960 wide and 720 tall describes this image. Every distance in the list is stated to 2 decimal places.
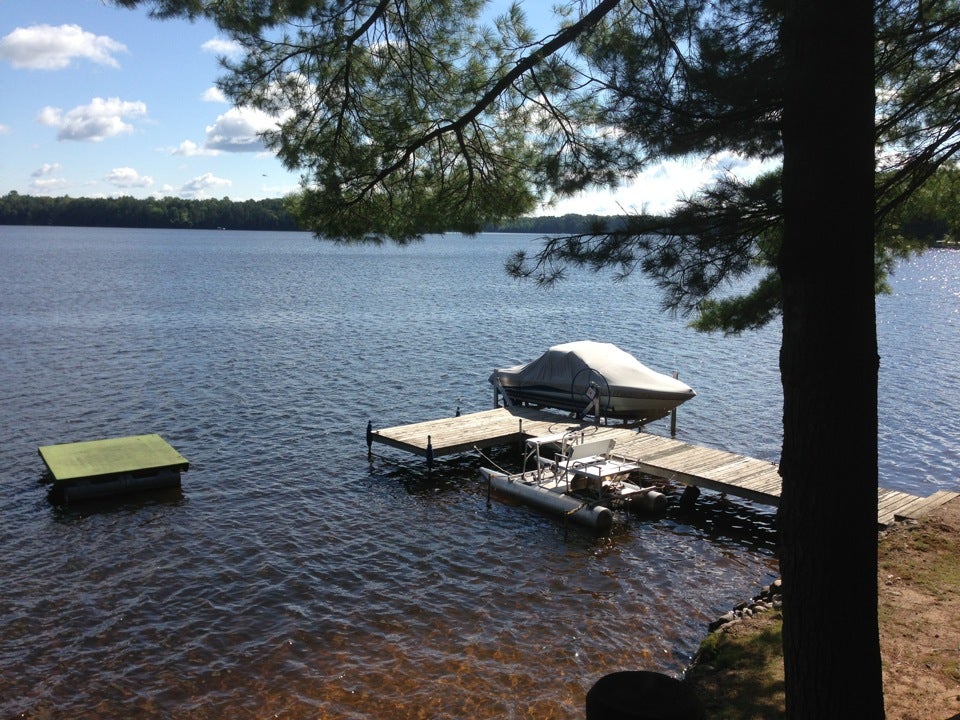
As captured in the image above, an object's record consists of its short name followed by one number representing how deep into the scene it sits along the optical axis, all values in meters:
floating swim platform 17.53
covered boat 22.69
